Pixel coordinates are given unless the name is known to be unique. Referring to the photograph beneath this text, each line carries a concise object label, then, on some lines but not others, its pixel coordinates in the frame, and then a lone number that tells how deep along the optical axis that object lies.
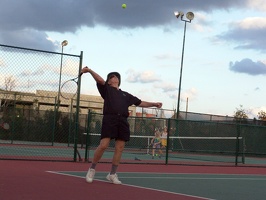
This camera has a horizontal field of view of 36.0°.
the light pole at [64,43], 28.59
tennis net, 16.05
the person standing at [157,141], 15.80
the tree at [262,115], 42.38
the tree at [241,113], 41.88
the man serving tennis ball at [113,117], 6.11
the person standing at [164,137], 16.43
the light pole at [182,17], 25.22
